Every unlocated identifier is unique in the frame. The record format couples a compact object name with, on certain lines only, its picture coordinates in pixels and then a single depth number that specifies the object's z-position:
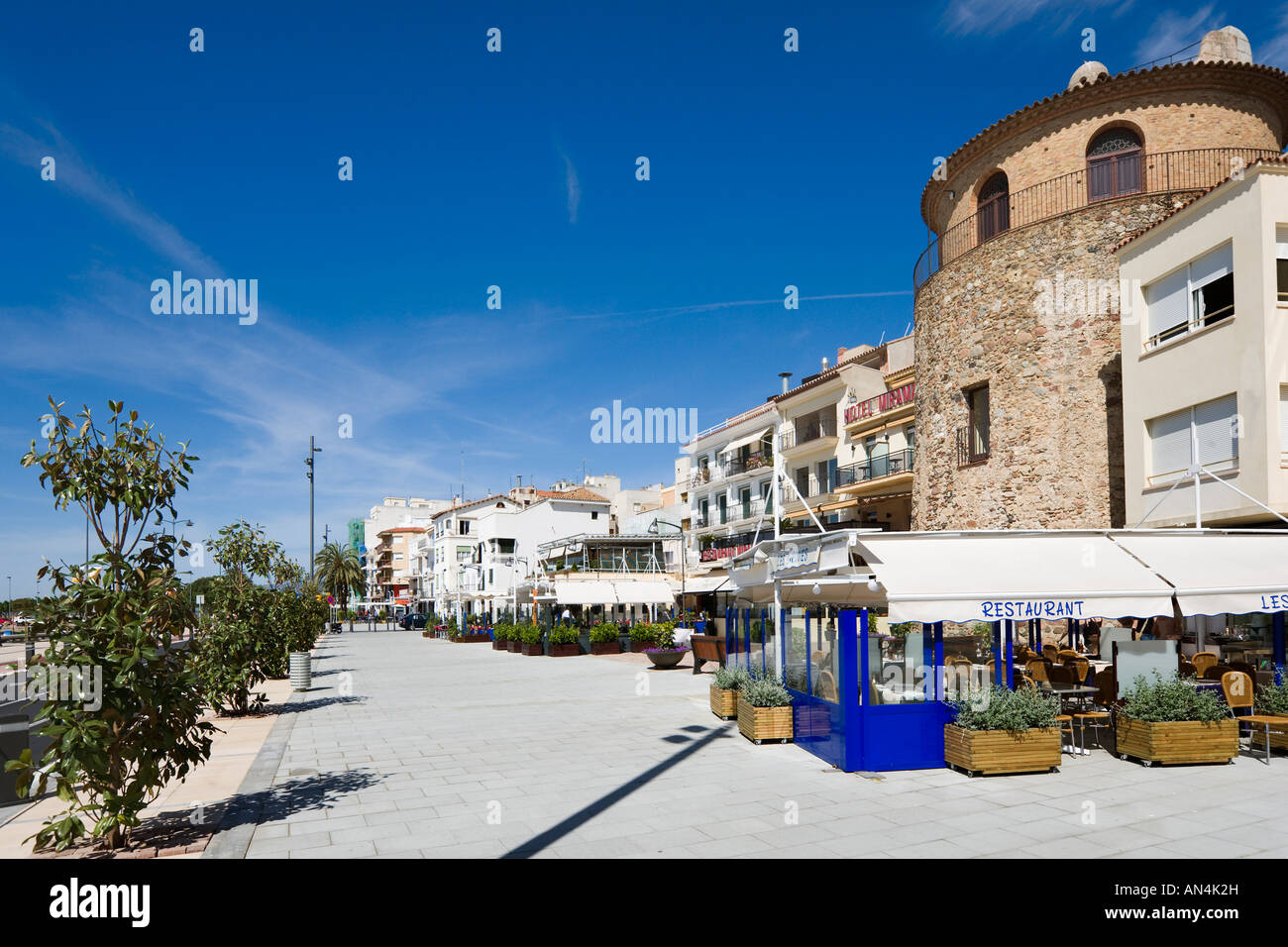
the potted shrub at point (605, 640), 33.25
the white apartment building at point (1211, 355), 16.36
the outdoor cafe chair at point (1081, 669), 12.69
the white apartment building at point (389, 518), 141.50
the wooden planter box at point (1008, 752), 9.42
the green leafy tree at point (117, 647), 6.71
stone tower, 21.92
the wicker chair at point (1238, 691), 10.73
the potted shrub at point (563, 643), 33.00
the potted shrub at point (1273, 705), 10.44
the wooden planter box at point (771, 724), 11.99
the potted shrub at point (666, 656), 25.56
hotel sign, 36.88
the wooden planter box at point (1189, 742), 9.86
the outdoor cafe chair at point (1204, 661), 12.10
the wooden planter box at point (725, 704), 14.29
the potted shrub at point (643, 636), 32.81
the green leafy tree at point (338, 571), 92.44
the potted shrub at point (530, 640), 34.59
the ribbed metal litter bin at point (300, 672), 21.61
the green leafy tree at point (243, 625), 14.75
